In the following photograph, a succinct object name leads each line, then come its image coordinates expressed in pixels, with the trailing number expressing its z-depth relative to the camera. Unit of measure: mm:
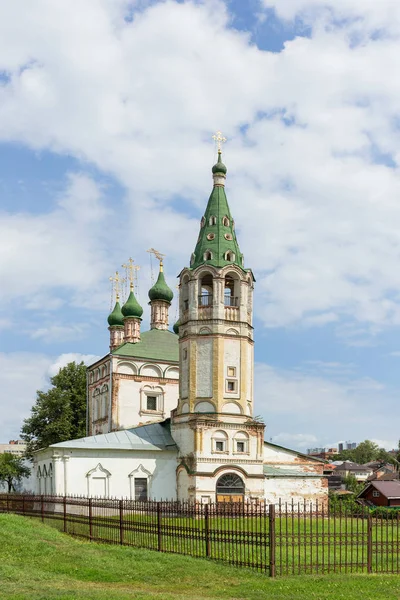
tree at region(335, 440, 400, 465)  137250
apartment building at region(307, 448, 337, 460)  141875
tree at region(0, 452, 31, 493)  53438
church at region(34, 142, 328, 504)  33000
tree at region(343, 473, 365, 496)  78338
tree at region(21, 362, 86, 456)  50500
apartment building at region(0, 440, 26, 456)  126375
